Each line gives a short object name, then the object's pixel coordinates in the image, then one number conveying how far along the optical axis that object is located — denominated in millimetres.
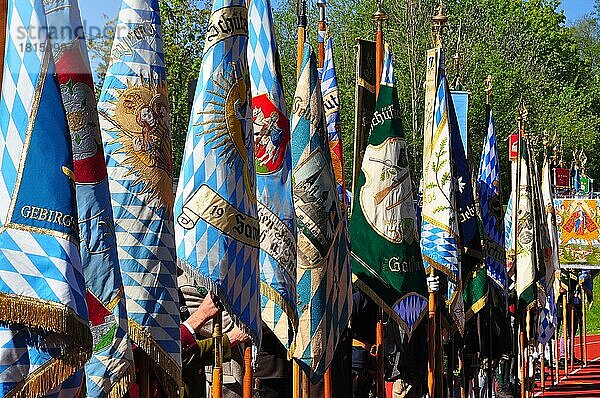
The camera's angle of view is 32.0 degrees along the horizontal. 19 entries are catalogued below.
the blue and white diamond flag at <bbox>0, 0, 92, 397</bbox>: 3258
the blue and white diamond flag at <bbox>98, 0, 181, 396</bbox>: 4547
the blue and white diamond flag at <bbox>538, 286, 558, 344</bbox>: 14602
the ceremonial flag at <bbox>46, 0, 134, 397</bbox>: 3805
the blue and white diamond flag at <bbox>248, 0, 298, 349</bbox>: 5672
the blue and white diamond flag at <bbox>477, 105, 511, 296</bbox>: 10703
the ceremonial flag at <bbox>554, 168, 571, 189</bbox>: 23703
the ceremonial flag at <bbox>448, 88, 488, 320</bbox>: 9602
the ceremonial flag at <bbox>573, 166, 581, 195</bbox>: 24894
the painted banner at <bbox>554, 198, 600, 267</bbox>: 18823
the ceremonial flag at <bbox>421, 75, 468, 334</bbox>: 8719
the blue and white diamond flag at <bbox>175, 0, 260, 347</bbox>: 4910
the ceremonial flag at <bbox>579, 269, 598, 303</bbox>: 20297
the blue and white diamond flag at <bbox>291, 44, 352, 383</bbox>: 6160
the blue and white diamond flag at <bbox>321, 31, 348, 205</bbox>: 7652
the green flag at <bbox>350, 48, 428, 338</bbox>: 7395
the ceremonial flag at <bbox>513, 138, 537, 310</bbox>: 12328
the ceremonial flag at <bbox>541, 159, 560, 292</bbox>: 14383
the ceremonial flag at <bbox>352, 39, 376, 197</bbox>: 8328
